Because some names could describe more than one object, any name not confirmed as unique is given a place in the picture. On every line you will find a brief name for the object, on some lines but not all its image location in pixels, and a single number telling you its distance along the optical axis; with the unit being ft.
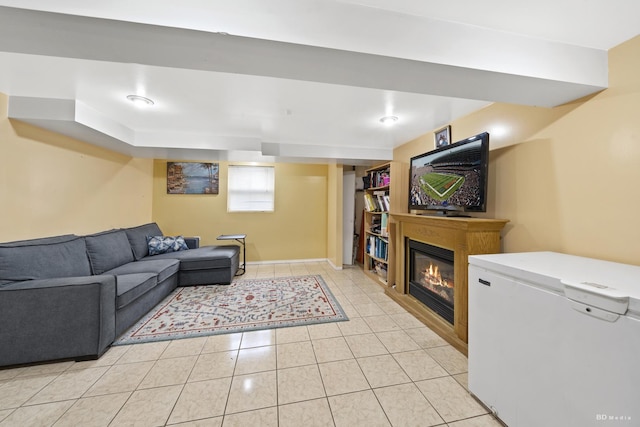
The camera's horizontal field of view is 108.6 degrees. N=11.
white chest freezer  2.81
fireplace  7.64
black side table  13.23
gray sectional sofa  5.54
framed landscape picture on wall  14.80
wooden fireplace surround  6.31
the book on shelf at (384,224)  11.97
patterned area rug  7.55
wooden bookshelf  10.92
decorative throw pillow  12.16
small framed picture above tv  8.61
